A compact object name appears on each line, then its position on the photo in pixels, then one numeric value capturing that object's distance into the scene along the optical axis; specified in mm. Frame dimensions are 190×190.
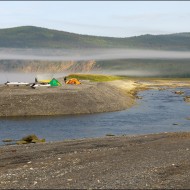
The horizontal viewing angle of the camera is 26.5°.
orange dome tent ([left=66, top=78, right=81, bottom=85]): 104300
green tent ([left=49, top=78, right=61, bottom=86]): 89925
